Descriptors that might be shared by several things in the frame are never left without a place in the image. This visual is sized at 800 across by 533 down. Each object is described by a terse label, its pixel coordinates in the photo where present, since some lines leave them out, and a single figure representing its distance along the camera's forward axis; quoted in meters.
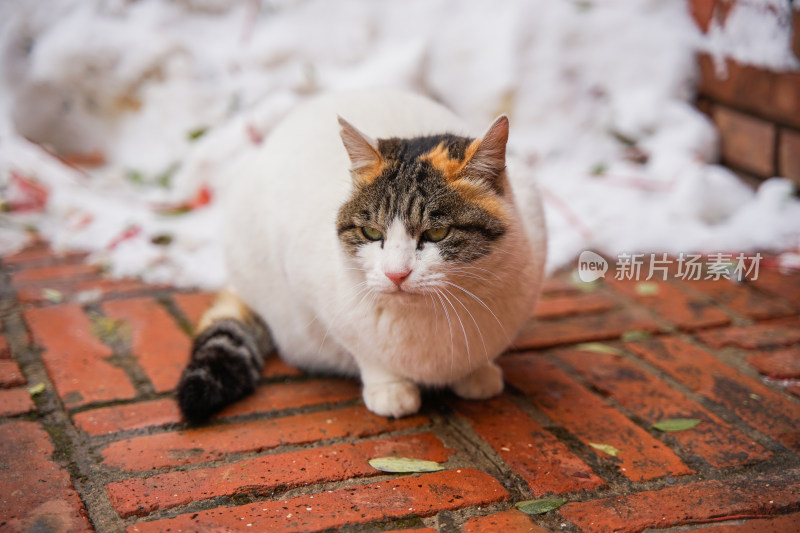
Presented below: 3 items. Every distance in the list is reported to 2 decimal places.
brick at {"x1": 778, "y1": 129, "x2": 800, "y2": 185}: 3.08
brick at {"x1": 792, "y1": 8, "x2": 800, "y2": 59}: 2.83
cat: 1.62
